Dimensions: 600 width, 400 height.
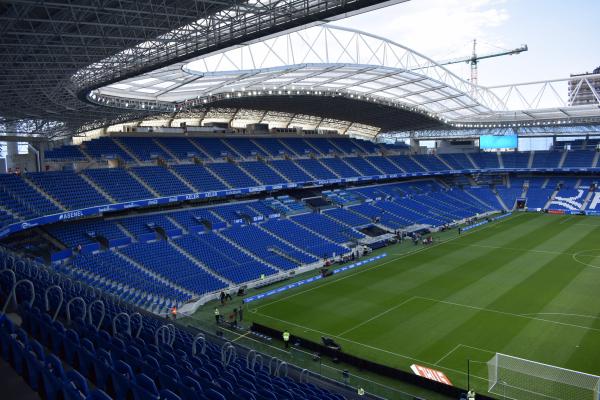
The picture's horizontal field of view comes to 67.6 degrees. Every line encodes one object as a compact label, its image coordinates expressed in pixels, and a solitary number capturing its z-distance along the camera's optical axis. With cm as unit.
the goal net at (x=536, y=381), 1645
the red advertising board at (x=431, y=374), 1786
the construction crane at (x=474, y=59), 12350
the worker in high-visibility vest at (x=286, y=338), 2164
